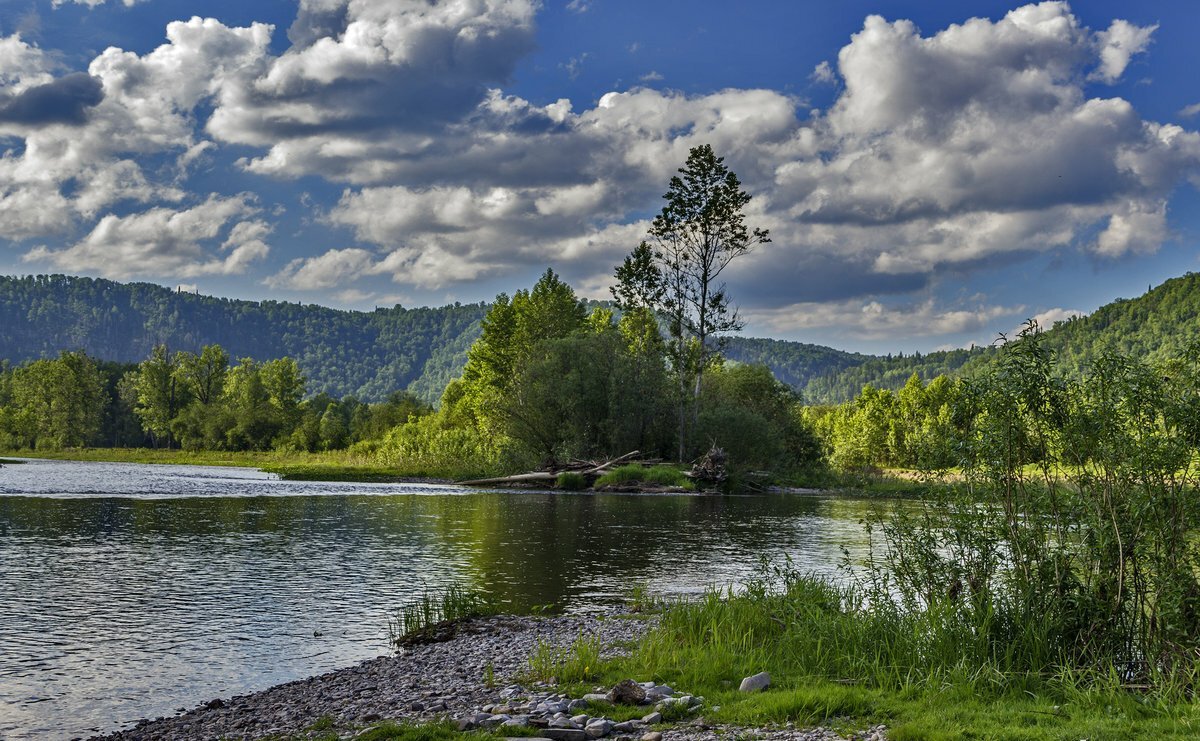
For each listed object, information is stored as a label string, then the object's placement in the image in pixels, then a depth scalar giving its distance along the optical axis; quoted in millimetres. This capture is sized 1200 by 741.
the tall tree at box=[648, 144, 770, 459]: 71562
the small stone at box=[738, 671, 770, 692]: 11202
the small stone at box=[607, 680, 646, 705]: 10820
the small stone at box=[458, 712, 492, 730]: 9930
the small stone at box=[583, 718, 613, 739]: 9461
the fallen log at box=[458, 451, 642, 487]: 66450
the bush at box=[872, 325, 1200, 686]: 11164
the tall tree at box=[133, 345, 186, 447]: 139875
